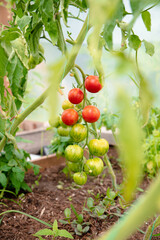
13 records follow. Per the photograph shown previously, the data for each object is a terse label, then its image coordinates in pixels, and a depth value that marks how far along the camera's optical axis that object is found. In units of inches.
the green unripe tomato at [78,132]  30.5
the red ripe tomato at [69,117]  30.3
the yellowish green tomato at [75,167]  35.5
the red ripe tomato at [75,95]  29.3
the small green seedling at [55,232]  31.1
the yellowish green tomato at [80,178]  32.4
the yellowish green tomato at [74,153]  30.3
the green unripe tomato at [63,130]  40.7
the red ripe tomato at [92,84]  27.8
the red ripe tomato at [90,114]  29.1
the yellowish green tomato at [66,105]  34.9
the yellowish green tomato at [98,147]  30.7
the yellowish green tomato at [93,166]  31.7
